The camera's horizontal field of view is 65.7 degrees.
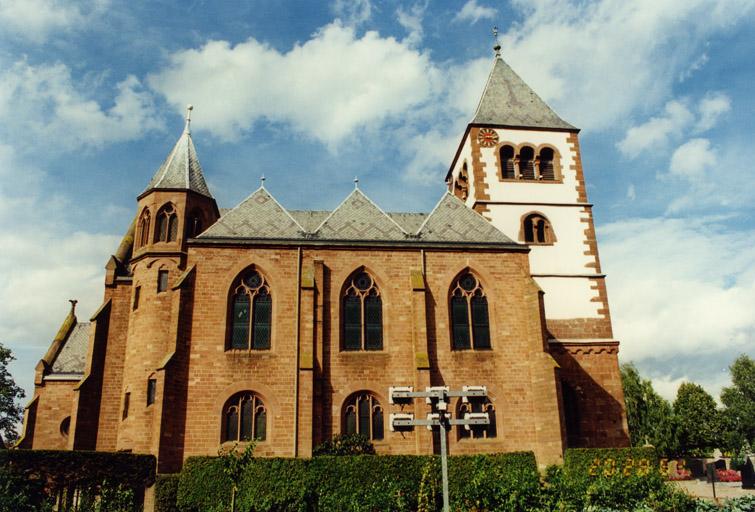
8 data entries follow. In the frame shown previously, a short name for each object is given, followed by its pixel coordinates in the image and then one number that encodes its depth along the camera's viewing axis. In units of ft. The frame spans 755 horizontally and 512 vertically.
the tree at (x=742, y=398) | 240.73
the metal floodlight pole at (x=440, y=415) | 45.25
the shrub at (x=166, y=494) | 68.59
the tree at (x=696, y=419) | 184.85
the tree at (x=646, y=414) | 178.09
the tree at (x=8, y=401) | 148.46
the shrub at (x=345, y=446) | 75.15
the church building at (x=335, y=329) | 78.33
